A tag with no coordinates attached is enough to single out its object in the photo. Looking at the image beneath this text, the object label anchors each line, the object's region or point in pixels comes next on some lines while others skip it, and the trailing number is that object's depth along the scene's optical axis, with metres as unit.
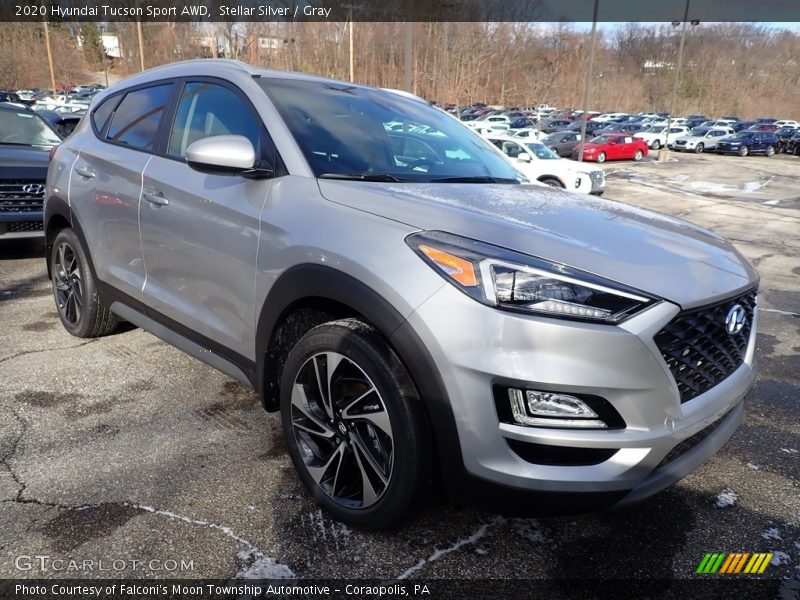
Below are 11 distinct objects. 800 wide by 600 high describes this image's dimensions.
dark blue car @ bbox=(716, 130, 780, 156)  37.78
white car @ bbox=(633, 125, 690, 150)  39.91
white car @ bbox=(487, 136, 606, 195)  14.76
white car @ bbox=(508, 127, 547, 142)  30.98
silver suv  1.88
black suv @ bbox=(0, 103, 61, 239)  6.34
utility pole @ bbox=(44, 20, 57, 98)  41.92
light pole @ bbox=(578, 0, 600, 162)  22.44
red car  31.09
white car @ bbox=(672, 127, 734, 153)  39.28
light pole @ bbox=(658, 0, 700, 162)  32.43
